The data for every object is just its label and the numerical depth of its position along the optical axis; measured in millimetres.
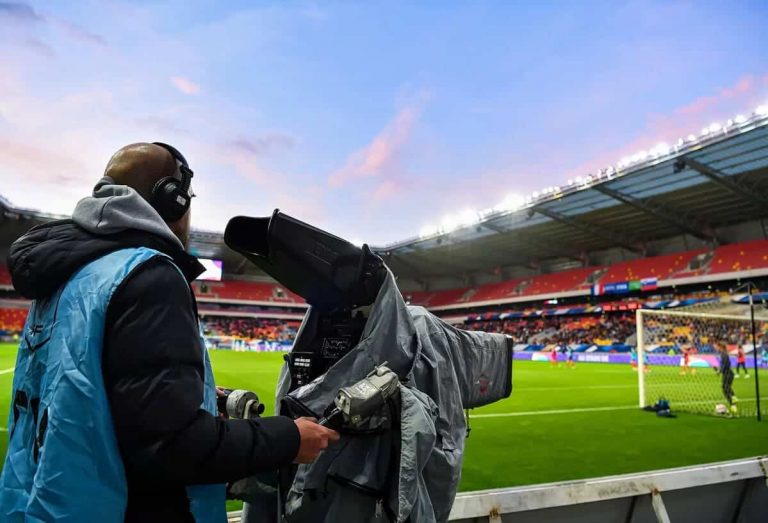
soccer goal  10266
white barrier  2502
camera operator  1166
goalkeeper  10262
